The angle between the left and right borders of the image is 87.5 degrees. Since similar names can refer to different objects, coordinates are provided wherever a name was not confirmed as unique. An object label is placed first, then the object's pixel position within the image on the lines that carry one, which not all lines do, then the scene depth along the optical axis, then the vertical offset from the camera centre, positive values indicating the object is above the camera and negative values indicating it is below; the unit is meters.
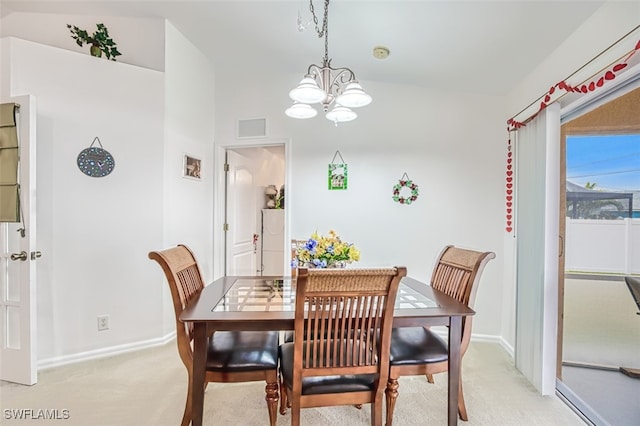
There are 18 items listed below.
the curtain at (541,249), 2.28 -0.27
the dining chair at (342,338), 1.48 -0.60
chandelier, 1.85 +0.67
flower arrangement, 2.16 -0.29
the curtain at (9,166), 2.33 +0.30
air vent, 3.77 +0.92
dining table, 1.58 -0.53
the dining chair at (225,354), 1.70 -0.76
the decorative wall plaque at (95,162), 2.77 +0.39
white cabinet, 4.88 -0.48
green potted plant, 2.90 +1.47
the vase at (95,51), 2.89 +1.36
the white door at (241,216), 4.06 -0.10
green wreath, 3.42 +0.19
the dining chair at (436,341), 1.83 -0.78
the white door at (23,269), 2.34 -0.43
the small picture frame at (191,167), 3.39 +0.44
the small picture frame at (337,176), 3.57 +0.36
